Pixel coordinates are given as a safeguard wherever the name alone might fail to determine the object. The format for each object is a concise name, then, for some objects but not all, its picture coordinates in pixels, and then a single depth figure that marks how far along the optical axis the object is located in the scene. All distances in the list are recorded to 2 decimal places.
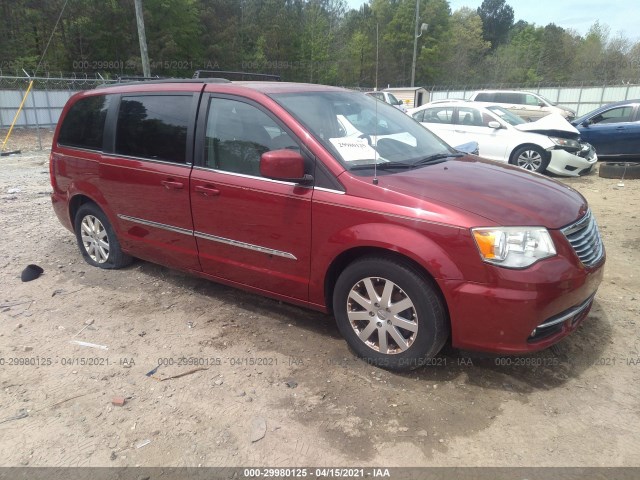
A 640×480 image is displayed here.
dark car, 11.01
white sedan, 9.77
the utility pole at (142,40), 15.43
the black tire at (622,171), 9.59
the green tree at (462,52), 60.38
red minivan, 2.69
